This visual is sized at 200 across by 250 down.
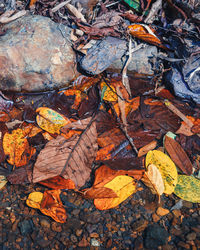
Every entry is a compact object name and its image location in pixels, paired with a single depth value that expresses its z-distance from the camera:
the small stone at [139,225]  2.18
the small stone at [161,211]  2.28
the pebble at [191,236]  2.10
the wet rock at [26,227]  2.16
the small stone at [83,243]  2.09
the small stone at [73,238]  2.11
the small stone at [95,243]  2.09
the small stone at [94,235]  2.15
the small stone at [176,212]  2.27
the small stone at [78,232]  2.16
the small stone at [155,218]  2.24
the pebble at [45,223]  2.20
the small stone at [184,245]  2.05
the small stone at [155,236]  2.07
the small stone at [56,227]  2.17
